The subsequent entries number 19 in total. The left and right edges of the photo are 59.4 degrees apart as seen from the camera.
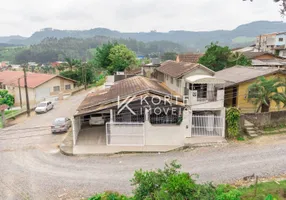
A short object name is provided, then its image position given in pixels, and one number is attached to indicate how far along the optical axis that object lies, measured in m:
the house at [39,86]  37.53
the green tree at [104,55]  49.09
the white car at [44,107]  28.08
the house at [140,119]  15.81
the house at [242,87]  19.34
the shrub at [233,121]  15.96
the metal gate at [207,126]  16.30
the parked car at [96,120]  20.95
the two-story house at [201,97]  16.41
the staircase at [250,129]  16.30
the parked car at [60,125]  19.73
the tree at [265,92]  17.22
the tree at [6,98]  32.82
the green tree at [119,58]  46.22
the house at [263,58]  37.13
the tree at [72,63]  51.73
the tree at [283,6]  9.65
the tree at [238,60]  29.81
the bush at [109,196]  9.35
